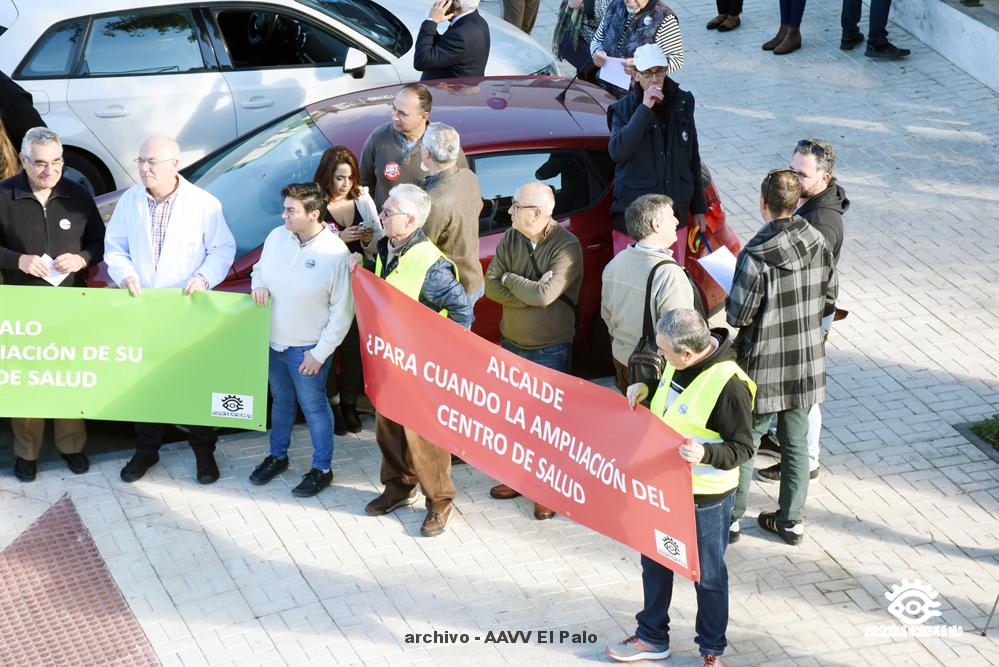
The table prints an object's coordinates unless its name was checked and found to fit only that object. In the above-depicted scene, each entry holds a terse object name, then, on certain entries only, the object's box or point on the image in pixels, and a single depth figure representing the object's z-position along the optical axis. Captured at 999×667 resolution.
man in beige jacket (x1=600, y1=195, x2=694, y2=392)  13.22
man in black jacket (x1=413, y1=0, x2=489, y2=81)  19.83
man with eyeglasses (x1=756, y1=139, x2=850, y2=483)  14.03
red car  16.38
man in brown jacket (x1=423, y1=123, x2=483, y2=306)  14.57
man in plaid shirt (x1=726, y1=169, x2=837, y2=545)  13.07
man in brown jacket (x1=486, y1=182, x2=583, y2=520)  13.85
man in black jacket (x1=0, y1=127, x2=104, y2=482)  14.38
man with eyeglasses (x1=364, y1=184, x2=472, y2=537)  13.53
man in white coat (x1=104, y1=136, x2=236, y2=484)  14.46
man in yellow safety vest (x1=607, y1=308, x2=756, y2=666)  11.34
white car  20.21
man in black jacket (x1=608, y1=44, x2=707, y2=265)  15.83
